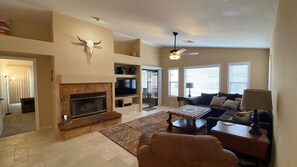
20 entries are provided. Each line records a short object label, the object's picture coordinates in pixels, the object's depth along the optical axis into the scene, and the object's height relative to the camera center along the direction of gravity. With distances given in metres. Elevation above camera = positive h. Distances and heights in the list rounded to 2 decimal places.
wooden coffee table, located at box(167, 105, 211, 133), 3.63 -0.94
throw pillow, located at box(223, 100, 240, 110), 4.56 -0.81
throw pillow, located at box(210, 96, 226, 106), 5.00 -0.76
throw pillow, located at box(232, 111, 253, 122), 2.91 -0.79
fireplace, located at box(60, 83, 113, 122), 3.97 -0.61
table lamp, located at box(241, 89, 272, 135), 1.92 -0.28
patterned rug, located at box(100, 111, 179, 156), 3.27 -1.41
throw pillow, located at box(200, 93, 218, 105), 5.58 -0.73
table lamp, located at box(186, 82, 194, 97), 6.25 -0.22
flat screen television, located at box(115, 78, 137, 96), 5.72 -0.25
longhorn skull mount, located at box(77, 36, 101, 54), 4.23 +1.08
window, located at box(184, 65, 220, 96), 6.04 +0.08
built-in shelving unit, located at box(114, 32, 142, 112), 5.52 +0.58
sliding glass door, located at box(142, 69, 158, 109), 6.90 -0.41
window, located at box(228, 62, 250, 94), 5.24 +0.11
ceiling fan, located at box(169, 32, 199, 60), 4.11 +0.79
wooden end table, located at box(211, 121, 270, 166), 1.95 -0.89
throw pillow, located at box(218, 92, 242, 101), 5.01 -0.57
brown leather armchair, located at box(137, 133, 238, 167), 1.31 -0.69
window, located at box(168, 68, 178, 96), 7.25 -0.10
